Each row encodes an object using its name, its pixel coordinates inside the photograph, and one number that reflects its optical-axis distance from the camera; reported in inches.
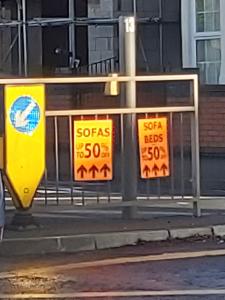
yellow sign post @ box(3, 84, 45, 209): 445.1
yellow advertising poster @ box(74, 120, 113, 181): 462.3
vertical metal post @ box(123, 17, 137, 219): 479.5
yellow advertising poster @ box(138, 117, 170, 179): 477.1
